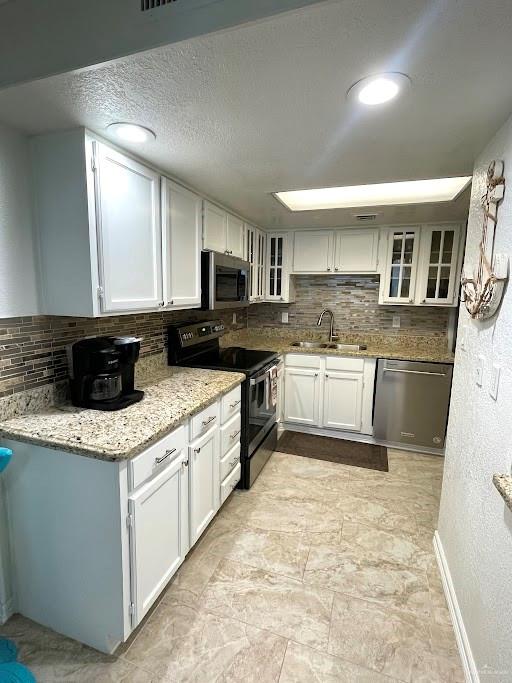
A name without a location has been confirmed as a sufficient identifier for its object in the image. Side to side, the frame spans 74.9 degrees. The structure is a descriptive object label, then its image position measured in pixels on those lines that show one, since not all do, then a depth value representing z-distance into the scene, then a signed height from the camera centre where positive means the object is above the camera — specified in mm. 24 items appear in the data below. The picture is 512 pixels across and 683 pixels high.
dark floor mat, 3003 -1412
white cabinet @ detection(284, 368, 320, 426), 3439 -972
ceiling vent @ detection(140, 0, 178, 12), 961 +848
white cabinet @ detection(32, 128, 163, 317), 1470 +342
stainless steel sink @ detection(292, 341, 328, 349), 3782 -497
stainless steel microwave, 2363 +140
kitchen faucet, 3836 -234
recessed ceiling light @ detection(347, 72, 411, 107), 1078 +720
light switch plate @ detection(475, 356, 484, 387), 1431 -287
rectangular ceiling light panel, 2510 +876
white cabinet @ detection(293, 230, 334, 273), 3516 +531
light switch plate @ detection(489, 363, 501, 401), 1254 -286
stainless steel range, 2486 -553
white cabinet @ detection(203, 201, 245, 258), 2445 +545
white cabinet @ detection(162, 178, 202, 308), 1986 +336
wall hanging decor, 1267 +160
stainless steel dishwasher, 3031 -911
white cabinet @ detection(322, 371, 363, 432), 3295 -982
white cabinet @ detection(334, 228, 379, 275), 3379 +525
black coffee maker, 1604 -364
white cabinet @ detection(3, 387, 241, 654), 1293 -994
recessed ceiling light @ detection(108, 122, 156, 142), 1409 +716
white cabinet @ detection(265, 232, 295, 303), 3670 +362
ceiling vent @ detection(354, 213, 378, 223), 2871 +763
